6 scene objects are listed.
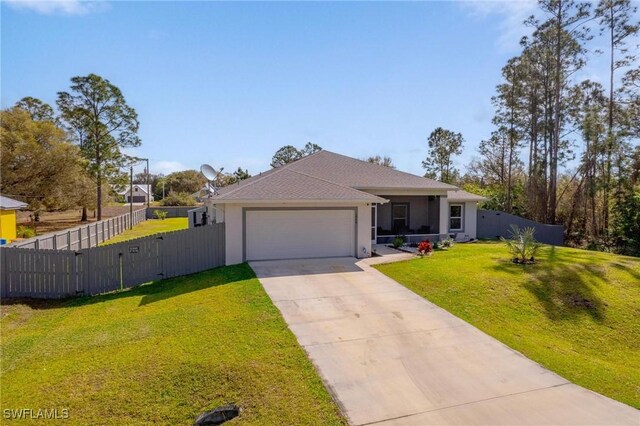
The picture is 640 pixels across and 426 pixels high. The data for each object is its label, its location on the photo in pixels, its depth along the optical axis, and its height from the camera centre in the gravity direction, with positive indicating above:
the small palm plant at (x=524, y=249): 12.88 -1.54
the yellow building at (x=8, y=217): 17.73 -0.82
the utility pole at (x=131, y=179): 37.28 +2.46
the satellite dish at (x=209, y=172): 17.09 +1.53
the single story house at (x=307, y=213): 13.16 -0.33
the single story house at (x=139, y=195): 79.94 +1.80
